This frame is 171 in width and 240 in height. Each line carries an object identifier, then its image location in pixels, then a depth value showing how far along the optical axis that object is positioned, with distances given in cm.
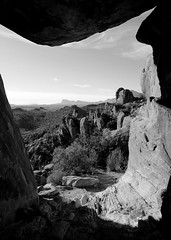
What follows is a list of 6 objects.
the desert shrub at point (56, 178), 1673
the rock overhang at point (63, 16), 615
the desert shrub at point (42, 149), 4760
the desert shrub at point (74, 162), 2119
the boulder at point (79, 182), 1516
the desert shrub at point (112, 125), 5225
